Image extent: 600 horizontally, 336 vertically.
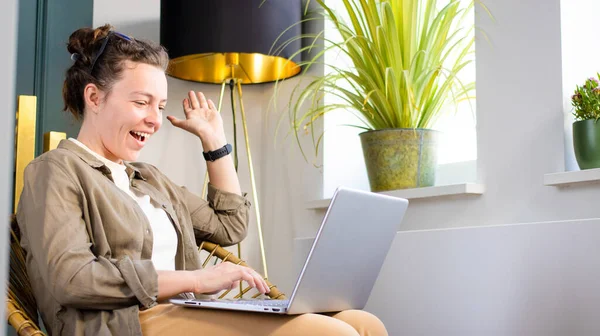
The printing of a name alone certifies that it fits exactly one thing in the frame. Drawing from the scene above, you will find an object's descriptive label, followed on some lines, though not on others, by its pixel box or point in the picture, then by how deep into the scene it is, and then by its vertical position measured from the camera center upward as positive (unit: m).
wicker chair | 1.32 -0.22
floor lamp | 2.63 +0.60
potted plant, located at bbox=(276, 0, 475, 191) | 2.42 +0.39
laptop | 1.24 -0.12
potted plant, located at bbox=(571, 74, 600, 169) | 1.88 +0.18
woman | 1.33 -0.07
